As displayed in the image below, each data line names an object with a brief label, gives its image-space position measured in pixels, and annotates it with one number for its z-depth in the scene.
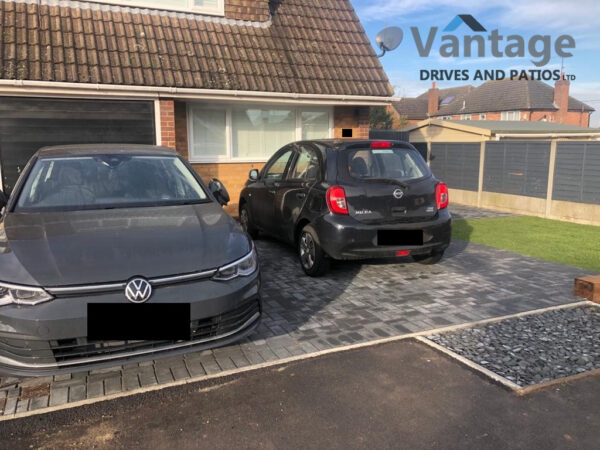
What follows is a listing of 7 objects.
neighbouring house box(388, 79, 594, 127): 48.34
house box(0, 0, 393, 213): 8.01
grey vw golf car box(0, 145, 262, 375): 2.82
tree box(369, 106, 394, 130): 41.88
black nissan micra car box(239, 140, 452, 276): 5.47
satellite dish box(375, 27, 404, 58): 13.18
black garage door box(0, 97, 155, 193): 7.93
